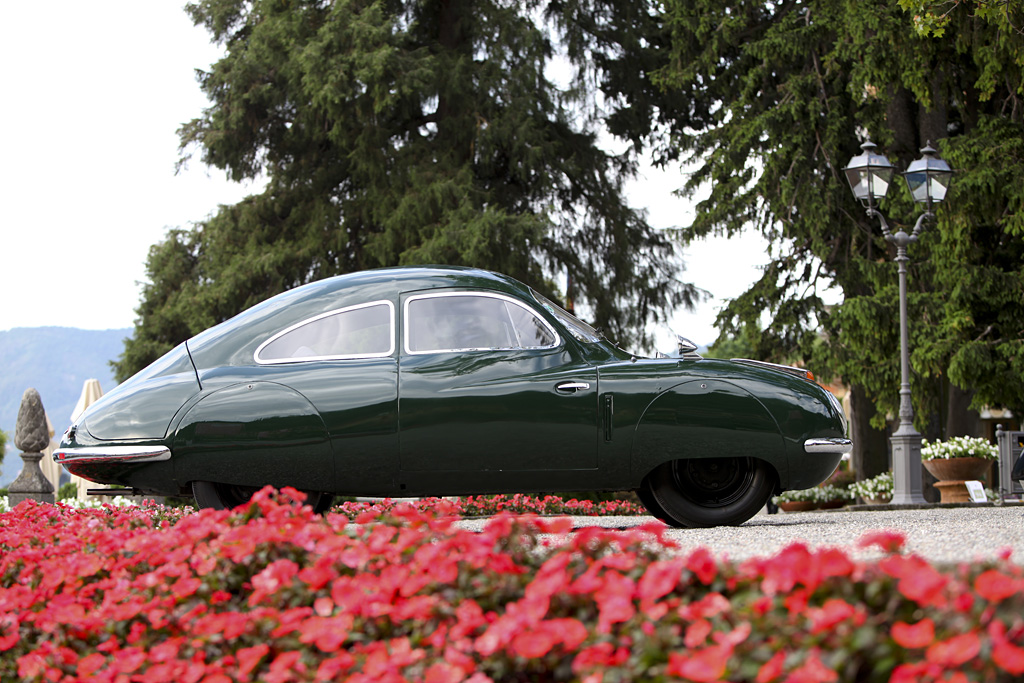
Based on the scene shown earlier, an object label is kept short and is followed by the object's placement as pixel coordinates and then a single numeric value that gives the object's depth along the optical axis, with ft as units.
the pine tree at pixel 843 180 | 56.85
